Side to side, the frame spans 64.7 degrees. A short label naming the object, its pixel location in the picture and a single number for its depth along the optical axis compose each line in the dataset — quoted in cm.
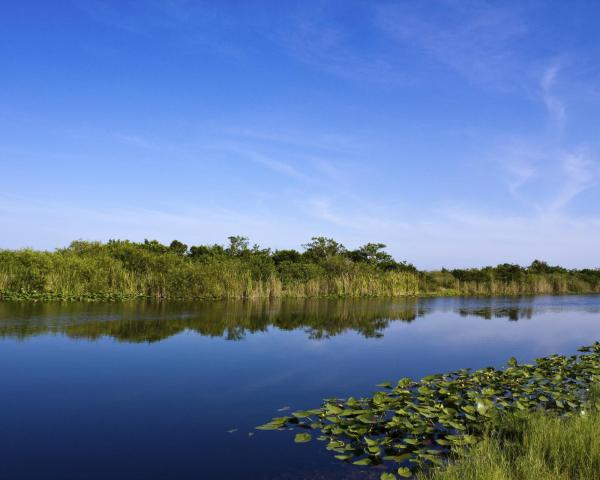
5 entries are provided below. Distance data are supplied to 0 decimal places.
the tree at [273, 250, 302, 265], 4026
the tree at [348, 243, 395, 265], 4463
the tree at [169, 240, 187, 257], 3925
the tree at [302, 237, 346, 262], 4266
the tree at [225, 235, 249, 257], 3678
